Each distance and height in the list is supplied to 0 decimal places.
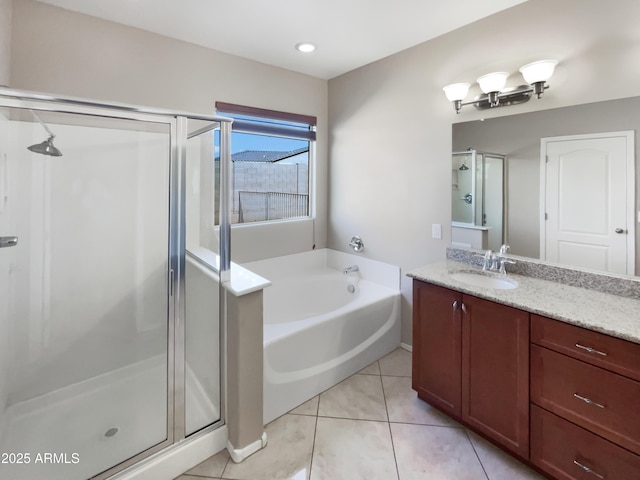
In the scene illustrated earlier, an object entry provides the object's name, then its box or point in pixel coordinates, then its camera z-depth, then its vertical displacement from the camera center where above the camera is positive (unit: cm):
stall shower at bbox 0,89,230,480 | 167 -35
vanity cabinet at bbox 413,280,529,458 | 155 -65
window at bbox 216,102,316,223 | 294 +77
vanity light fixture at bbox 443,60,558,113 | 184 +95
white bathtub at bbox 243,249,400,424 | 201 -62
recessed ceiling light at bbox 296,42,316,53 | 254 +154
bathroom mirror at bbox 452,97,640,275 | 166 +61
